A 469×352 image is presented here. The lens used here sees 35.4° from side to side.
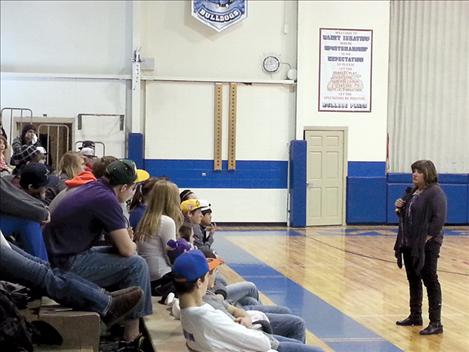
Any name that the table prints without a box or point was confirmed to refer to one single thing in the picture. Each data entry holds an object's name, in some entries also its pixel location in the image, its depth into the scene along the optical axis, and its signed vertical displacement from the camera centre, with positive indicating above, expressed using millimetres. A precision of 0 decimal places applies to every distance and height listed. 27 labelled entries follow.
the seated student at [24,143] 7484 -71
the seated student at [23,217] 3980 -435
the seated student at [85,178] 5145 -269
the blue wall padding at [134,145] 14758 -80
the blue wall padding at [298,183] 15273 -822
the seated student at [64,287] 3875 -822
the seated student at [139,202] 5863 -516
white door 15531 -699
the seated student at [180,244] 4879 -702
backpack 3504 -918
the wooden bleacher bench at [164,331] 4035 -1123
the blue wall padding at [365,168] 15711 -496
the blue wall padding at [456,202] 16047 -1216
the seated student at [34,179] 4777 -261
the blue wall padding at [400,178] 15812 -699
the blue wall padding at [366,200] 15672 -1177
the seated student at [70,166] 6625 -236
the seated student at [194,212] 6113 -588
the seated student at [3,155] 6744 -160
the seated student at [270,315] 3914 -1087
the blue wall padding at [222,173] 15133 -639
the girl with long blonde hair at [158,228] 5184 -611
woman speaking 6281 -734
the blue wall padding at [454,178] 16078 -694
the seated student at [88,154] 7358 -178
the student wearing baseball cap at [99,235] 4359 -586
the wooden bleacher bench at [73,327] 4020 -1031
